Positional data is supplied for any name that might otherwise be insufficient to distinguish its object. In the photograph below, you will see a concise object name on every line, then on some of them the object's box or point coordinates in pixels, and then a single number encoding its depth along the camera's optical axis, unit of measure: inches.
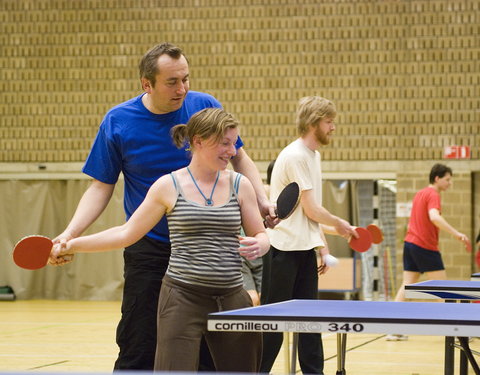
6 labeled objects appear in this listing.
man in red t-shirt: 574.7
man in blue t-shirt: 237.9
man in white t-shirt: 326.9
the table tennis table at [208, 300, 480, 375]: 183.1
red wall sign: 864.6
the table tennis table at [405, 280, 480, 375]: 301.7
